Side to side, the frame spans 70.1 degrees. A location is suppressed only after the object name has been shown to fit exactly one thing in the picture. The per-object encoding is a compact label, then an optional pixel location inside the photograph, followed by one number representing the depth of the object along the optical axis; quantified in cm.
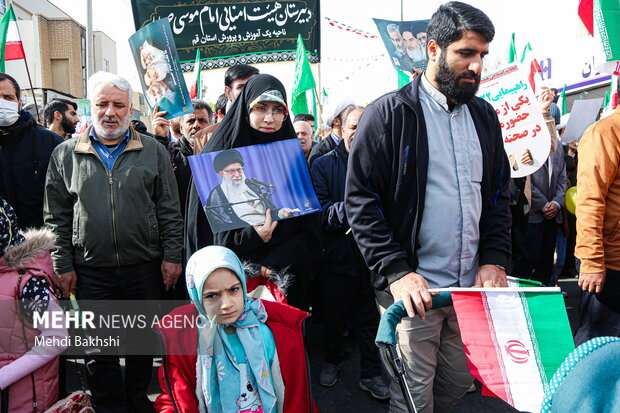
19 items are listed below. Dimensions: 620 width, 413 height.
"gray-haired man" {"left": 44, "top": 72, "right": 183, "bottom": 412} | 256
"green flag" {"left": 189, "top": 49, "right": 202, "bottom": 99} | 606
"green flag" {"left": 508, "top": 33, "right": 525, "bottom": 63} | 541
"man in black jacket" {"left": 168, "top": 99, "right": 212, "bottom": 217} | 376
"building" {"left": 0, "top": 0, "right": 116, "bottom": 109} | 3253
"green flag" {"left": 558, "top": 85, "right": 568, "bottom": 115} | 838
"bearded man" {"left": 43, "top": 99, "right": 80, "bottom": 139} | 498
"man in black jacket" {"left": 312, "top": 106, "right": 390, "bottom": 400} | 329
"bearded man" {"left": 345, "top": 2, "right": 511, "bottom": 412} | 189
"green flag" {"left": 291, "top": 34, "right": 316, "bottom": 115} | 645
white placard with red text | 338
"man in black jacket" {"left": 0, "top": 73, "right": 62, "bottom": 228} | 307
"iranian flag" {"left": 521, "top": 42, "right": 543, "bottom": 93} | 463
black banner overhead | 756
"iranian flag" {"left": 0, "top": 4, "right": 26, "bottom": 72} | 525
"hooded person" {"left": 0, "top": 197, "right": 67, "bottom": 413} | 193
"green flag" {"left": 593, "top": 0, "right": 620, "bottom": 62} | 339
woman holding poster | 246
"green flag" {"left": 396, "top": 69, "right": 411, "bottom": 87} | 755
